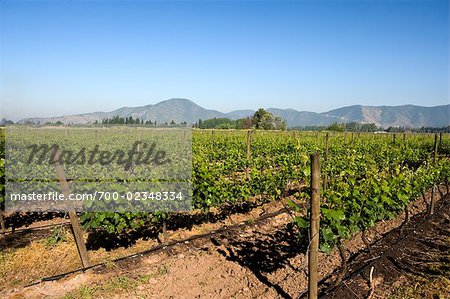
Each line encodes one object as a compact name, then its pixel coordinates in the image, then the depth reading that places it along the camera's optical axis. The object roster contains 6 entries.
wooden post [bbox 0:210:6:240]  6.32
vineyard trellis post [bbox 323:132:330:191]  8.20
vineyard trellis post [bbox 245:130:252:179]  12.28
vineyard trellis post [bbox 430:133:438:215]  7.18
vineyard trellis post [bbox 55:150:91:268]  4.69
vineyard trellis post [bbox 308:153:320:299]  3.06
